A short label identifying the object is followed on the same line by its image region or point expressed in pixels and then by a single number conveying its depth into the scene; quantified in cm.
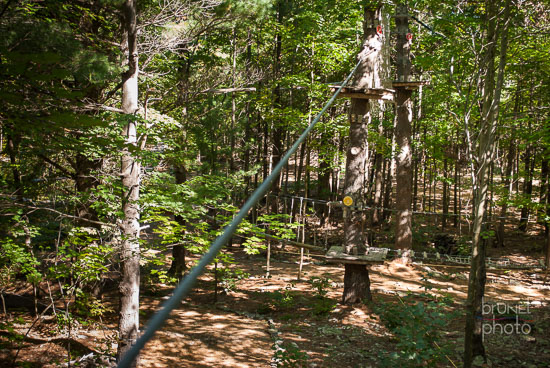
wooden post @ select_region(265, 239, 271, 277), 961
